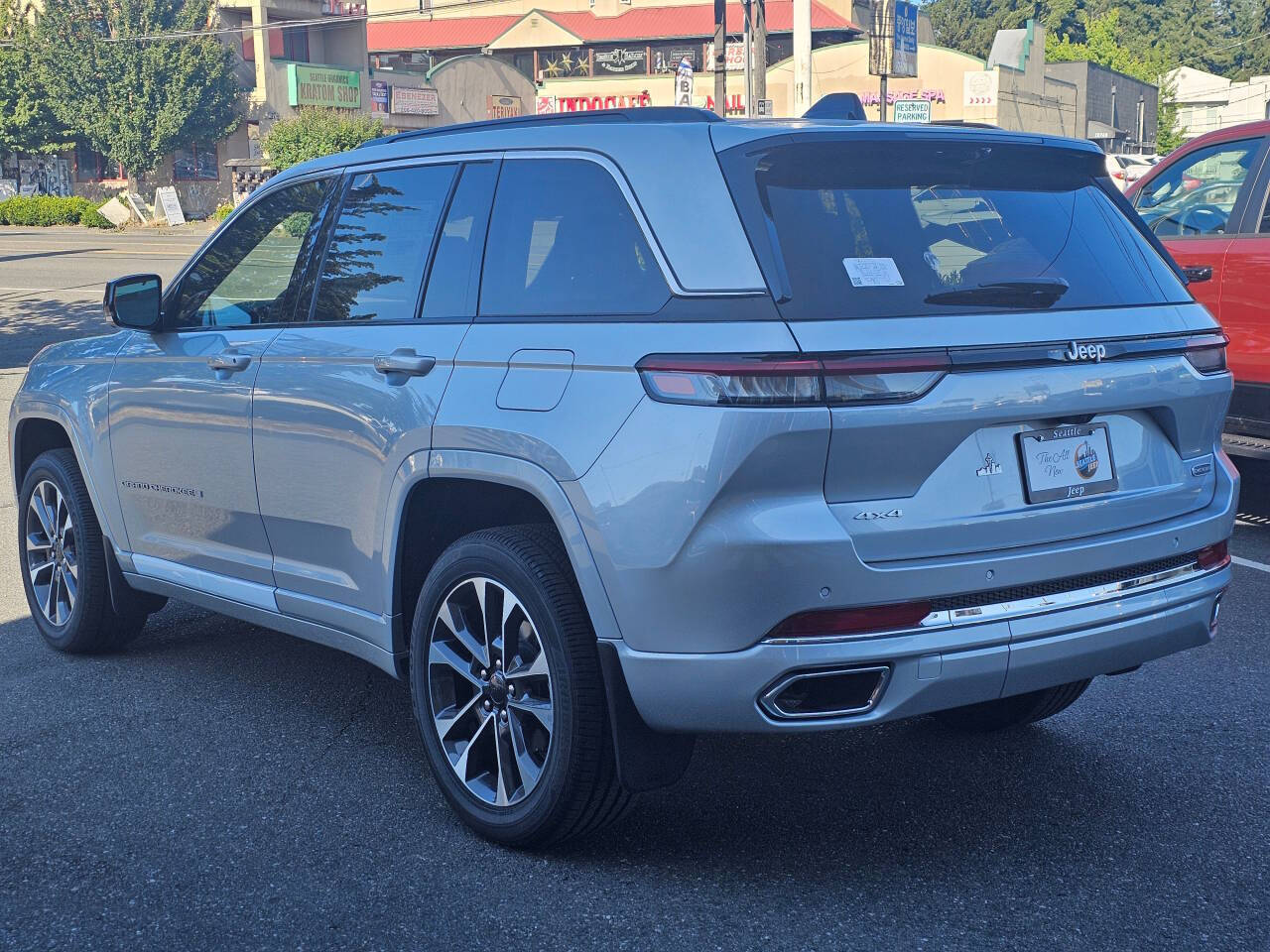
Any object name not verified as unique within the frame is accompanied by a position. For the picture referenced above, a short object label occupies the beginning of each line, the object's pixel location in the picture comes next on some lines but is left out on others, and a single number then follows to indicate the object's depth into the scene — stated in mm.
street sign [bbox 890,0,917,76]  40375
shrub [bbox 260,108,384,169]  46941
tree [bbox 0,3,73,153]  53188
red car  7508
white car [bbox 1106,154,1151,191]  34850
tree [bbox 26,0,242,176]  52219
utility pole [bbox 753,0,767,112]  29531
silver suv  3287
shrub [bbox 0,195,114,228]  48531
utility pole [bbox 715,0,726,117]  28002
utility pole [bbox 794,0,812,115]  32938
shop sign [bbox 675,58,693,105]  30703
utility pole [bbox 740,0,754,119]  30159
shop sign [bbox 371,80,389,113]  56844
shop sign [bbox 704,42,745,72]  55750
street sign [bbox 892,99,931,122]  33506
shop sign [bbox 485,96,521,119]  61406
